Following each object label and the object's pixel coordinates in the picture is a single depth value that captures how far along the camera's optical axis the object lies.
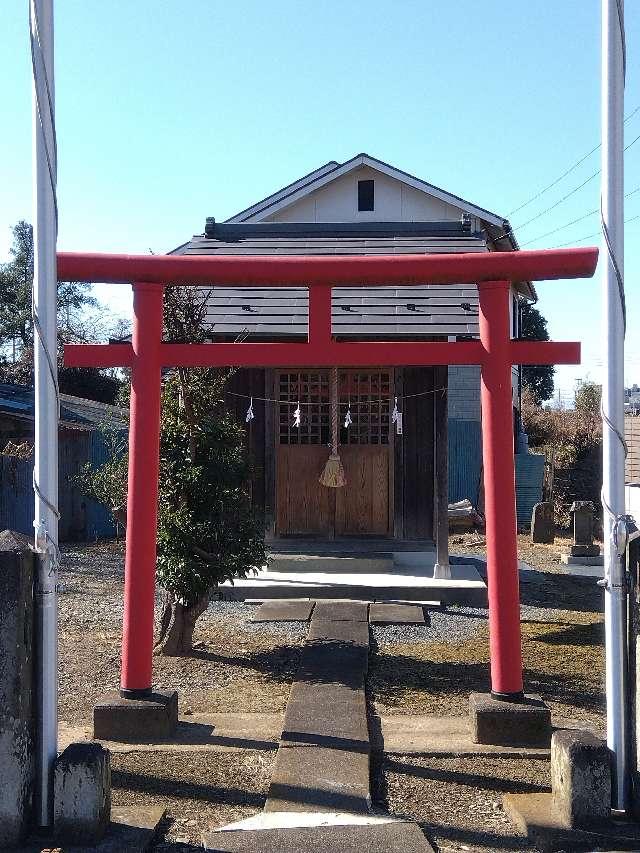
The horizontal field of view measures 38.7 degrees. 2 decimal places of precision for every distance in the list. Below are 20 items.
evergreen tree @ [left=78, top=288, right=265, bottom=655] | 7.54
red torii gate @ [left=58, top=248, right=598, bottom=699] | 5.88
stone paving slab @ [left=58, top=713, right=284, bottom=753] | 5.61
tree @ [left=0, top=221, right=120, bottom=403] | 24.12
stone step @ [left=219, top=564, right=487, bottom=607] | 10.48
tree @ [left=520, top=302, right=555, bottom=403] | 35.81
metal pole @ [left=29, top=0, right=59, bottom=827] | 4.22
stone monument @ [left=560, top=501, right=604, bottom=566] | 13.86
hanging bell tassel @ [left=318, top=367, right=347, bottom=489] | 11.31
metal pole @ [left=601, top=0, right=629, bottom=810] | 4.36
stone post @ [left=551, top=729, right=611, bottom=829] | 4.23
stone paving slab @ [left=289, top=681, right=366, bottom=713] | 6.47
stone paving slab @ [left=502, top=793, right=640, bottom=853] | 4.11
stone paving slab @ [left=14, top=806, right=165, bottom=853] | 4.04
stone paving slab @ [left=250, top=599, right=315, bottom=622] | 9.59
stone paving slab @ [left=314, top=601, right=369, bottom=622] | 9.41
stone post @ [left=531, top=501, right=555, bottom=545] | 16.09
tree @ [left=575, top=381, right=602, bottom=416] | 27.50
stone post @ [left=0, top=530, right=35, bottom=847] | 4.05
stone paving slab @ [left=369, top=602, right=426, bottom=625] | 9.39
